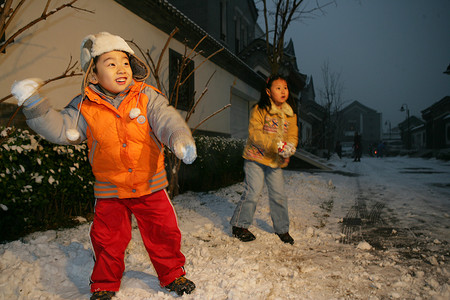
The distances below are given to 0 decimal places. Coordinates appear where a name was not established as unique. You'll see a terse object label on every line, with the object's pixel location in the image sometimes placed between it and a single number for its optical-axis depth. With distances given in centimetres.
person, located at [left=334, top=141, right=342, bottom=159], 2866
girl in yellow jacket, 345
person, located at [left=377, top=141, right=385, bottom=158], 3609
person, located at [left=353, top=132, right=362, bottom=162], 2212
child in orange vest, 206
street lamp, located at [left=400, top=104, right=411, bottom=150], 4344
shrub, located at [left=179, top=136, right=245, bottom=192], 672
